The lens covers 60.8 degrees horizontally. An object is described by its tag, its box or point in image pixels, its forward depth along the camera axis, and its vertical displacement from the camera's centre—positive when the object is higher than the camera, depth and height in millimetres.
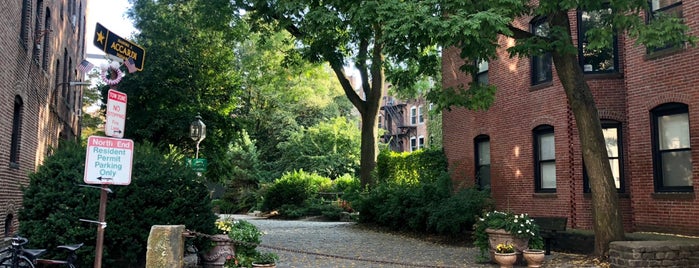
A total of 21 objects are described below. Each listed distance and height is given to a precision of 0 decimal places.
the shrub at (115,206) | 8695 -245
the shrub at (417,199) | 15930 -101
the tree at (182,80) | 24344 +4785
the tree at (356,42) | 10852 +4221
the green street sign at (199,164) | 15059 +692
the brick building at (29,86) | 12940 +2730
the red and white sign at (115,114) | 6371 +815
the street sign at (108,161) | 6047 +302
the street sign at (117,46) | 6984 +1750
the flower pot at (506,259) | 10742 -1115
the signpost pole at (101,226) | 6297 -388
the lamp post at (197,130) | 16891 +1731
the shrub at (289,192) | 32969 +51
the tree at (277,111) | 45125 +6777
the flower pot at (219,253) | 10047 -1037
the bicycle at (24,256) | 7621 -876
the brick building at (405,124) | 51197 +6415
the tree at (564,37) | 9766 +2748
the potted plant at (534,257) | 10828 -1077
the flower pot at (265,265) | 9320 -1132
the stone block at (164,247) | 6801 -648
